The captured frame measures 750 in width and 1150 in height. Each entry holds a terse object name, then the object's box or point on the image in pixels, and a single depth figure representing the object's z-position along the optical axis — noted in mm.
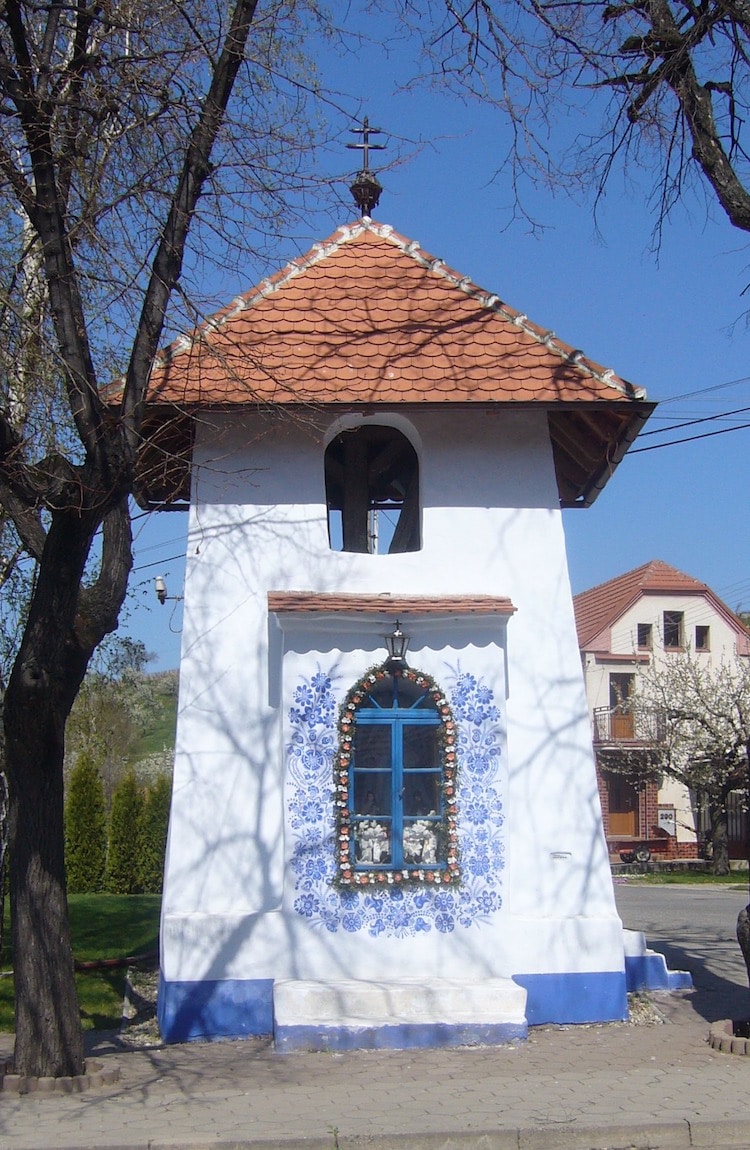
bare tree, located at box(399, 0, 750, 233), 8438
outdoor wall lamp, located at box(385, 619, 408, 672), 9234
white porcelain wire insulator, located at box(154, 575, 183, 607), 14398
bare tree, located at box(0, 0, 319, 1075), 7254
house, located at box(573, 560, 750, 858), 37969
